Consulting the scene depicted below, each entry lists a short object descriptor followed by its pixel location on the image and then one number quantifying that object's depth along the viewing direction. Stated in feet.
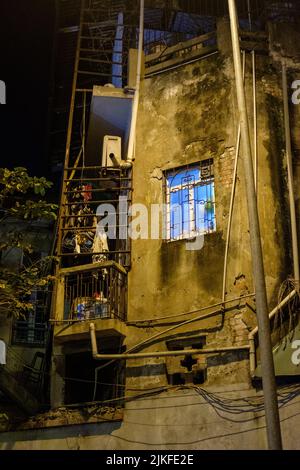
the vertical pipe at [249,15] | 41.57
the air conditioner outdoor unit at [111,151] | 39.52
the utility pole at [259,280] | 19.06
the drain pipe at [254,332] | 28.78
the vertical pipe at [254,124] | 33.81
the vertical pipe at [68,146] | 37.99
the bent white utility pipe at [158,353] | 29.55
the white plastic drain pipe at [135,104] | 38.47
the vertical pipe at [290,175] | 31.40
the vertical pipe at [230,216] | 31.68
